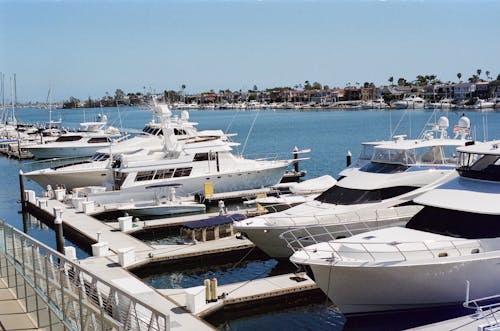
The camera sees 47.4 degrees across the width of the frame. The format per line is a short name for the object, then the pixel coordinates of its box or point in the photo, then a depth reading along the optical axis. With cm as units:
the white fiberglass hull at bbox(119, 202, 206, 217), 3116
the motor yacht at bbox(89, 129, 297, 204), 3331
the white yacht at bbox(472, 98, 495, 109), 16050
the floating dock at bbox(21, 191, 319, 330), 1640
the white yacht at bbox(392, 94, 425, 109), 18588
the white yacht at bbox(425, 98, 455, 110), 18075
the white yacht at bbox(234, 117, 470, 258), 2050
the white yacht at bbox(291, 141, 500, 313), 1509
